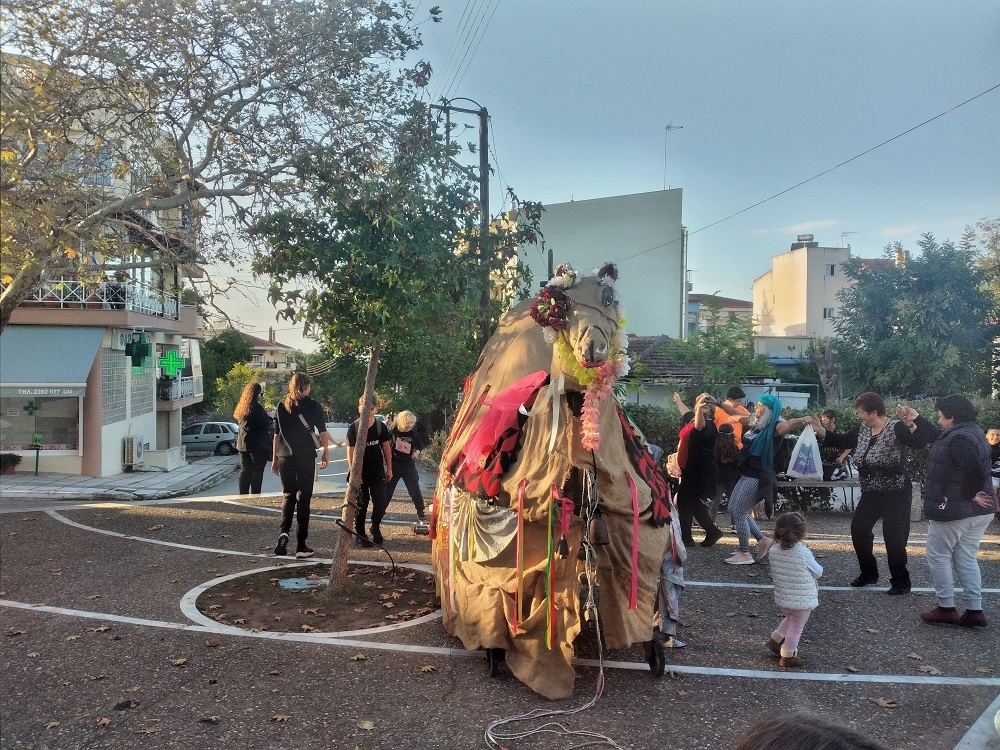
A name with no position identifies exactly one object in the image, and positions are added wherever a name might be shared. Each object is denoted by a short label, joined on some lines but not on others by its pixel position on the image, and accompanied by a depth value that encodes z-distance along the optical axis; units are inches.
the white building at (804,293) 1701.5
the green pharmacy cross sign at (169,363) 1082.7
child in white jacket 212.5
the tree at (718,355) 922.7
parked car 1331.2
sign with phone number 688.4
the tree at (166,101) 325.7
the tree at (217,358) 1632.6
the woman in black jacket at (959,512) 247.8
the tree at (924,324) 1117.7
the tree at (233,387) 1379.2
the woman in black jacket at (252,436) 422.9
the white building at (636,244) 1406.3
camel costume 186.5
